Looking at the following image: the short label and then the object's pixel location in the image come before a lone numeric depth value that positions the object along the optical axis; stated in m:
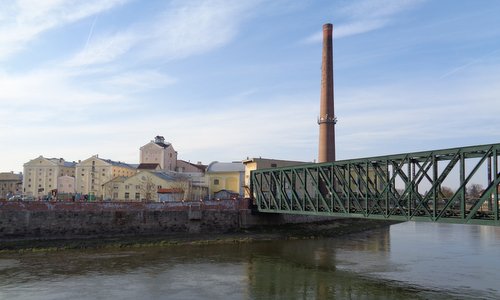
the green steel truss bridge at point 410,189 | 26.60
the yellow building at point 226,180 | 86.62
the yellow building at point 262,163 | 72.00
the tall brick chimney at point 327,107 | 63.25
